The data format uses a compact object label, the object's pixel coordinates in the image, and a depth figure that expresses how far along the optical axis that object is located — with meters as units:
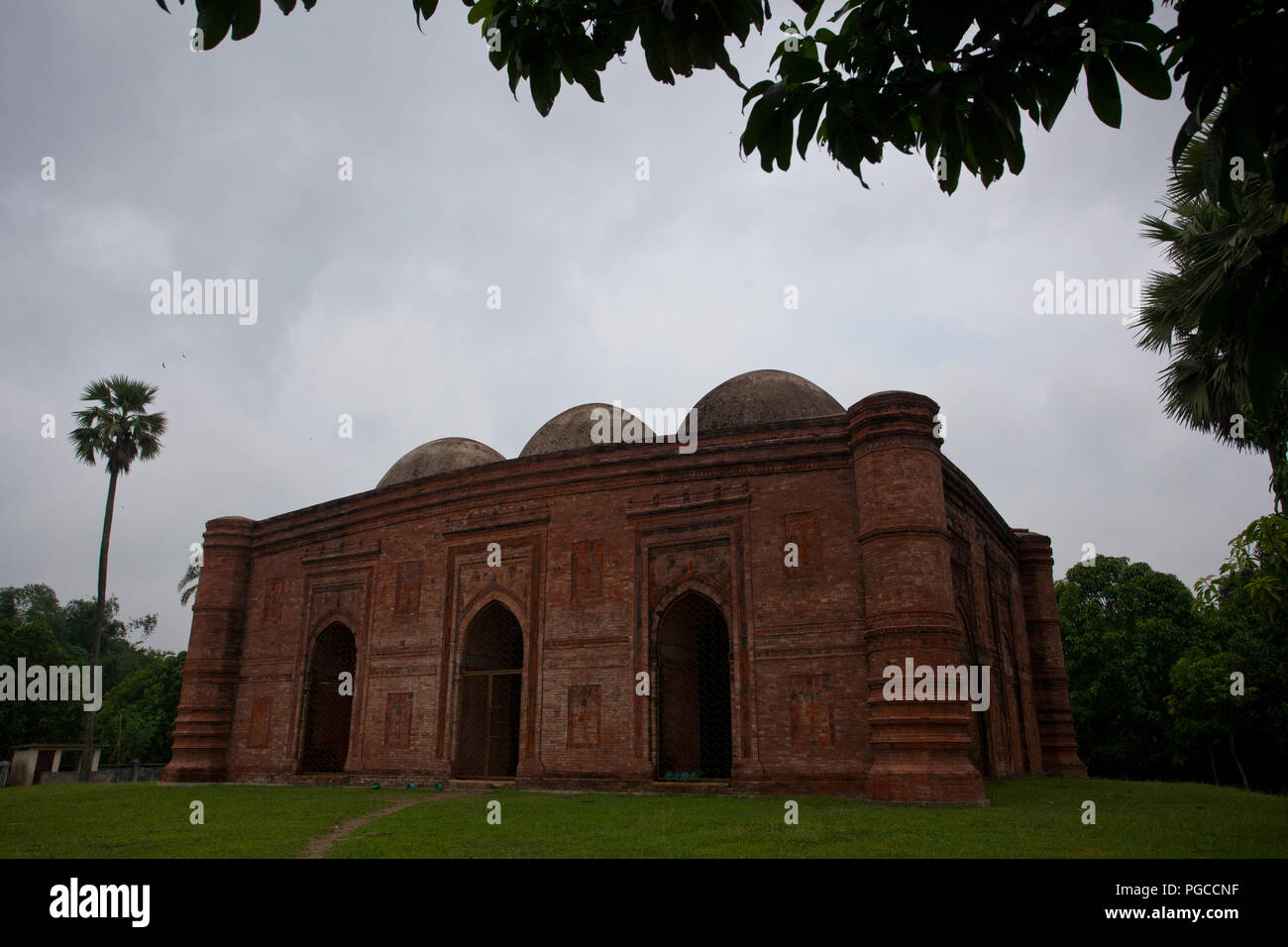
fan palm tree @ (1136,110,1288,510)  8.98
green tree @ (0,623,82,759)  31.17
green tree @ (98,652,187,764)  32.25
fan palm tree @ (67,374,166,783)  26.08
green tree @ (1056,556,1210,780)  25.25
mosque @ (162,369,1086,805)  12.19
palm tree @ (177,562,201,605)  32.06
